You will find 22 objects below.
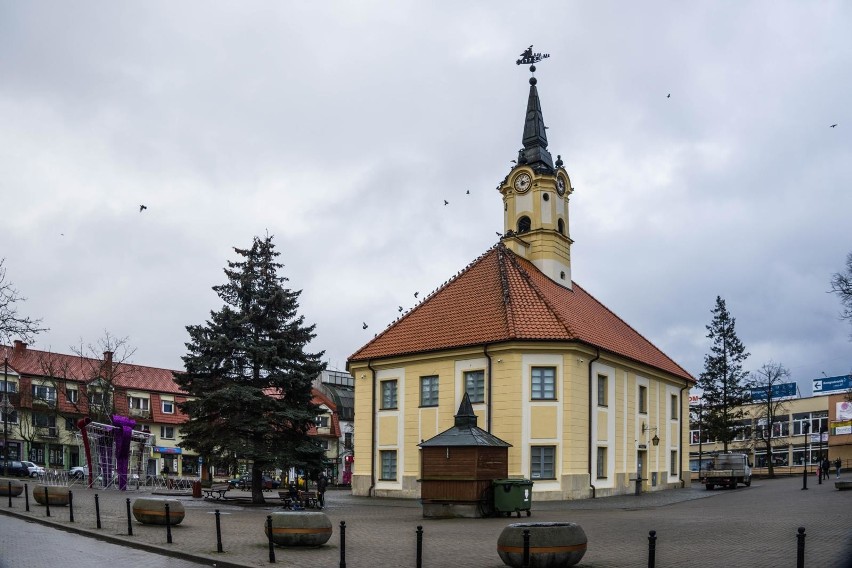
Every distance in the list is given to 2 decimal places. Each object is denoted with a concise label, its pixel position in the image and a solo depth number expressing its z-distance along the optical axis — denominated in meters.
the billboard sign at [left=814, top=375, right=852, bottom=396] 95.38
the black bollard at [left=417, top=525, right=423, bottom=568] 13.16
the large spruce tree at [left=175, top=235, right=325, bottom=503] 32.00
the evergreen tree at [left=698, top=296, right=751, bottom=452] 66.75
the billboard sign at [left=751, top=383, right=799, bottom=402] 90.69
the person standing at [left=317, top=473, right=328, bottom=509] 29.00
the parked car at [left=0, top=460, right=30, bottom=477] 54.09
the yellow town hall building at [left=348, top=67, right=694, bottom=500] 33.19
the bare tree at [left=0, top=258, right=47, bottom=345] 34.28
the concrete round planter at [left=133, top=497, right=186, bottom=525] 20.56
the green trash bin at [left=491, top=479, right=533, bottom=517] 25.11
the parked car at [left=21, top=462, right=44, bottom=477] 55.83
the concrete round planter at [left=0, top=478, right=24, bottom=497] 29.11
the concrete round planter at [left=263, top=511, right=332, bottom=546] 16.61
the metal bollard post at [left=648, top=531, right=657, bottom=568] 11.01
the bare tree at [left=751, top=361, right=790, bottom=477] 68.09
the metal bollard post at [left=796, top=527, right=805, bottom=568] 10.62
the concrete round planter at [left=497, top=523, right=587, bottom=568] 13.24
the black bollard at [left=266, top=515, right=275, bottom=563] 14.58
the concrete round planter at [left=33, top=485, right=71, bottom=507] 25.09
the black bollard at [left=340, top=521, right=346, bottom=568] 13.23
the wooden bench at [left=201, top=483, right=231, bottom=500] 34.36
